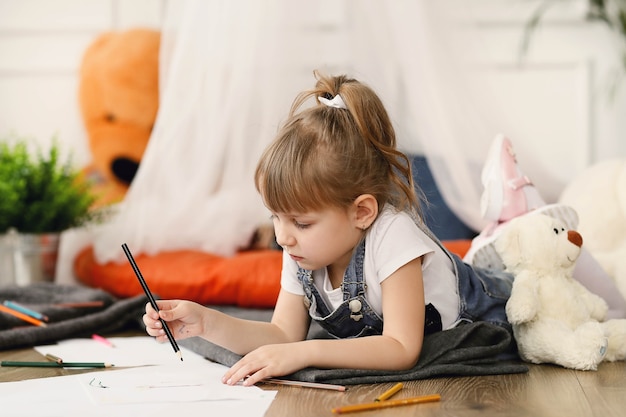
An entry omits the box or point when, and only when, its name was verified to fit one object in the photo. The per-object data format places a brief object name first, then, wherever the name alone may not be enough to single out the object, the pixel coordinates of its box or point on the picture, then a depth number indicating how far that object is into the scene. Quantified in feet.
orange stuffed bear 9.22
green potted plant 7.59
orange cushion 6.66
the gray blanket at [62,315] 5.61
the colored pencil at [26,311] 5.88
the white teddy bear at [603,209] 6.54
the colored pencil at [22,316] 5.76
